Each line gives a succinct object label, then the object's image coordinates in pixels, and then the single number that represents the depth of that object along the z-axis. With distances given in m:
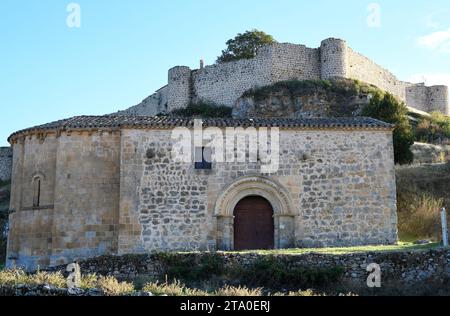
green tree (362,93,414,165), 31.07
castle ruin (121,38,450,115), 44.03
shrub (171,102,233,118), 44.00
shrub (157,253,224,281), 15.03
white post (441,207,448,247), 17.08
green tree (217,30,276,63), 50.75
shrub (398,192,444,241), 23.41
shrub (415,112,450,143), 40.29
